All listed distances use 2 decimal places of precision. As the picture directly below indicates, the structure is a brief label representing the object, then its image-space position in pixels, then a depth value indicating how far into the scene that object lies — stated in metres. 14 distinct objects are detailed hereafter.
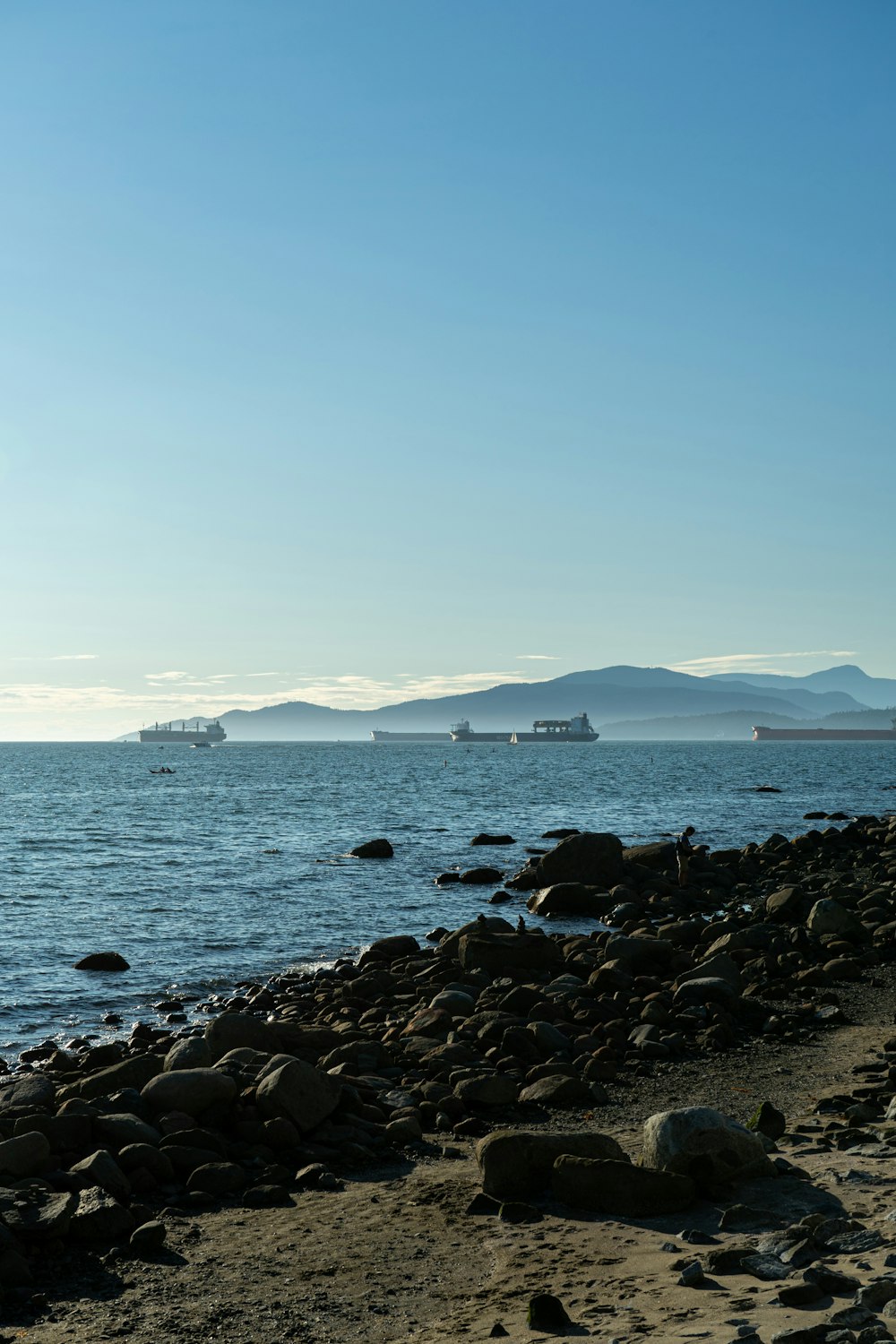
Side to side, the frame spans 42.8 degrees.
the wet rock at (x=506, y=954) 18.92
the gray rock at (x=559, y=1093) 11.64
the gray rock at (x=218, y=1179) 9.55
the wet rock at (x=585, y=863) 29.75
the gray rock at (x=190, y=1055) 12.23
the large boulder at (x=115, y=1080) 11.68
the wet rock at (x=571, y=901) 27.02
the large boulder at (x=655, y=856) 31.19
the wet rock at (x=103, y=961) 20.97
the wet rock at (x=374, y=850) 38.06
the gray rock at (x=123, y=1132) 10.14
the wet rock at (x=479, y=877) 32.28
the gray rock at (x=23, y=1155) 9.43
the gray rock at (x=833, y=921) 20.20
